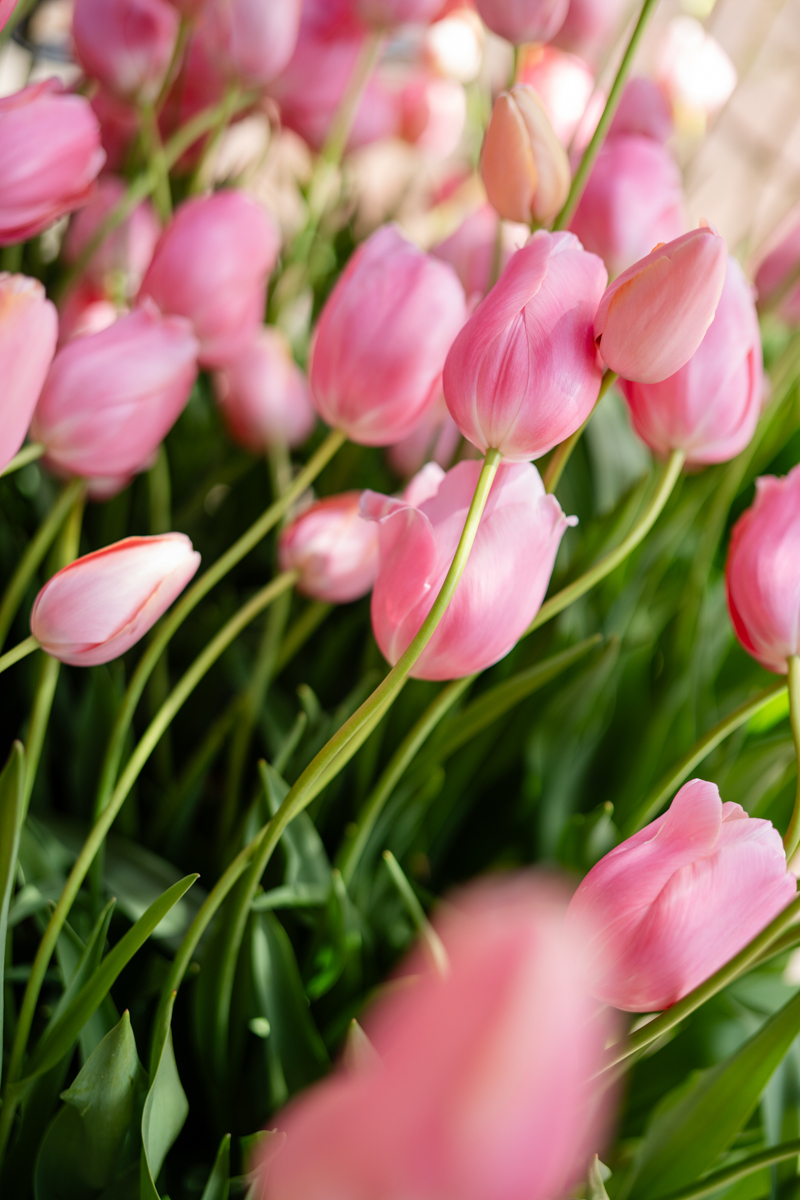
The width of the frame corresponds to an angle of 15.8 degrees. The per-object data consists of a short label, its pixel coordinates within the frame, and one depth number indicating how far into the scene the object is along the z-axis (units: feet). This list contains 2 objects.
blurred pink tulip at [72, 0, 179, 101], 3.55
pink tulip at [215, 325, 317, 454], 3.68
